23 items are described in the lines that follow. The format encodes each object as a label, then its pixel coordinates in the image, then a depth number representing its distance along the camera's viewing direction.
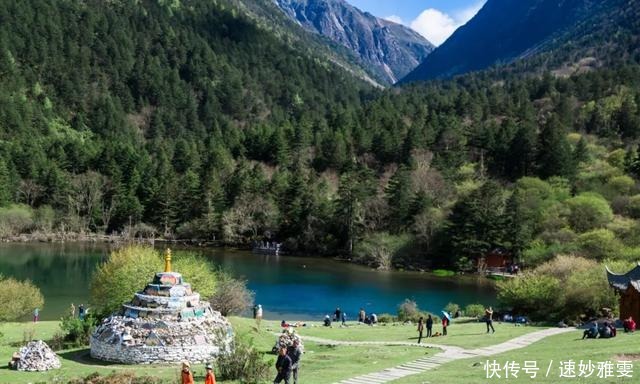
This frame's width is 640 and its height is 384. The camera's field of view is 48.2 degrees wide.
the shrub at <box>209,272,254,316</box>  50.59
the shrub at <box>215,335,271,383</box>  25.84
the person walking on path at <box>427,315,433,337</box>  39.16
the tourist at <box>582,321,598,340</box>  33.62
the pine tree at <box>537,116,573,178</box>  106.38
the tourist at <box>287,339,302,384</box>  22.96
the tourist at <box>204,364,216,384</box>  20.47
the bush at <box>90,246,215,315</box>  41.50
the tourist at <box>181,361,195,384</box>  21.69
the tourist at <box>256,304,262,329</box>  42.87
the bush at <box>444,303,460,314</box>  57.31
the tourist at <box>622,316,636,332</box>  35.34
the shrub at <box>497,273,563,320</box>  49.88
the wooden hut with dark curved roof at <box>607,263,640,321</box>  39.66
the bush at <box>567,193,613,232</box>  84.88
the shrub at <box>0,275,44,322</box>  45.78
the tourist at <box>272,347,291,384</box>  22.41
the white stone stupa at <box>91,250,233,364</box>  29.67
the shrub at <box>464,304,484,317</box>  55.25
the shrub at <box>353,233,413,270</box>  96.81
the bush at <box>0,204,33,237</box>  111.06
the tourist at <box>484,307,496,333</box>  39.72
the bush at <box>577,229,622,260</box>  74.75
